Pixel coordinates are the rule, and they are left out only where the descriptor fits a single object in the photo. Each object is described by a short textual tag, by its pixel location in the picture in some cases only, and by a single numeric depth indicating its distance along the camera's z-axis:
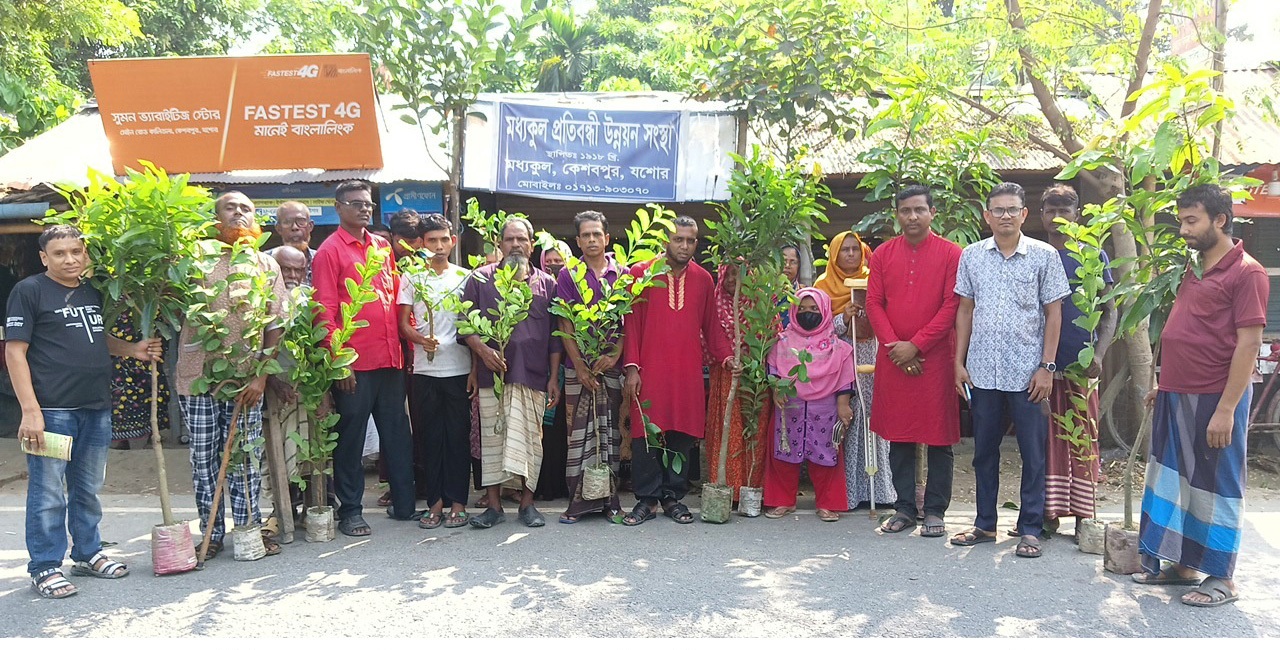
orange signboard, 6.89
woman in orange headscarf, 5.24
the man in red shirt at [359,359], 4.71
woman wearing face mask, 5.05
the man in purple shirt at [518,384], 4.89
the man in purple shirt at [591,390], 4.93
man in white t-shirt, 4.90
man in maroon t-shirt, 3.58
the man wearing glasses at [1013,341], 4.41
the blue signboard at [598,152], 6.90
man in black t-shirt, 3.83
